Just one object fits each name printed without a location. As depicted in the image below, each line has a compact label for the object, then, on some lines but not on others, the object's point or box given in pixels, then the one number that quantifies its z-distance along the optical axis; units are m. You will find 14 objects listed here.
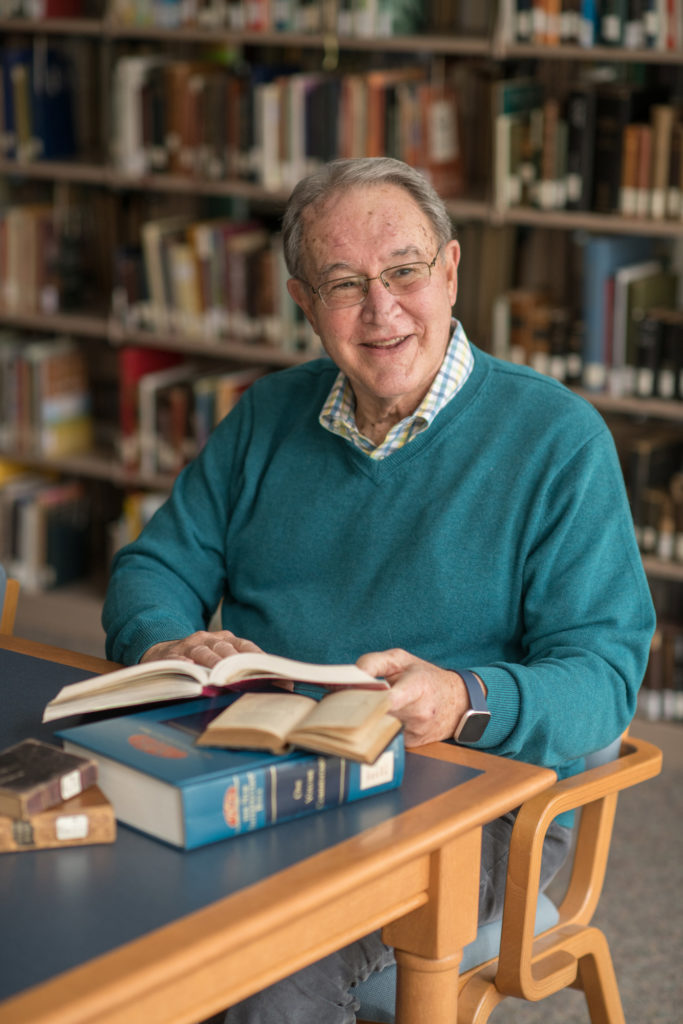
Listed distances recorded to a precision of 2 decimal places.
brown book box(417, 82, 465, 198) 3.92
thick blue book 2.18
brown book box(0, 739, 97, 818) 2.17
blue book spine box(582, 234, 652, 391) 3.79
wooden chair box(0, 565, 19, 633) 2.78
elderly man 2.55
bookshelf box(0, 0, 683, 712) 3.83
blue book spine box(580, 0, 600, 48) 3.71
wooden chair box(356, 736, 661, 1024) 2.42
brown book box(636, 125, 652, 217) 3.72
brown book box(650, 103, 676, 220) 3.68
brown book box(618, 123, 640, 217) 3.72
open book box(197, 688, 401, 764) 2.22
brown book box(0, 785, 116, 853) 2.17
